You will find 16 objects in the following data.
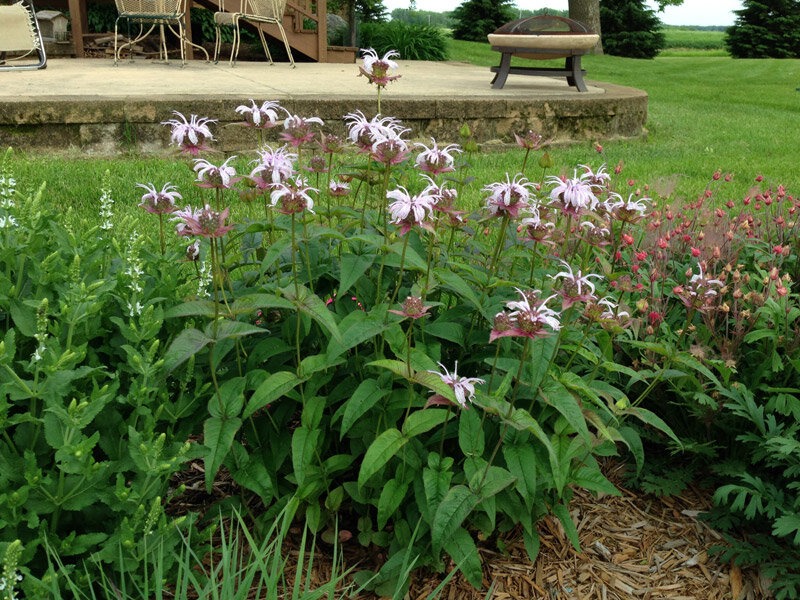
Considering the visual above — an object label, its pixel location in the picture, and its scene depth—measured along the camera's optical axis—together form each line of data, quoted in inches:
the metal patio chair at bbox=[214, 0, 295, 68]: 371.6
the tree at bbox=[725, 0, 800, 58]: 970.1
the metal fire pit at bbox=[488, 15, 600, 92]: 301.0
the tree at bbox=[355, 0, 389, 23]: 709.3
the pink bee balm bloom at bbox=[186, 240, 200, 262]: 83.4
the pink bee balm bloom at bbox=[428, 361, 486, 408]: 66.5
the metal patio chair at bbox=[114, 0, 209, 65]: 349.7
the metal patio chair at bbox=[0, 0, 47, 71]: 339.0
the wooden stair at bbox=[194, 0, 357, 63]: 457.1
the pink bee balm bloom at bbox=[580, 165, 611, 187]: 84.8
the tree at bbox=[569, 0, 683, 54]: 679.1
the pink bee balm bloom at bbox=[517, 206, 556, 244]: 78.0
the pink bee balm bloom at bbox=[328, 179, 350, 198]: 88.0
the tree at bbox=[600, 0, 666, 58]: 848.3
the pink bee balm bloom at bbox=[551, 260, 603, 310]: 68.8
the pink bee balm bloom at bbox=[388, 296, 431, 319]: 66.2
